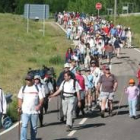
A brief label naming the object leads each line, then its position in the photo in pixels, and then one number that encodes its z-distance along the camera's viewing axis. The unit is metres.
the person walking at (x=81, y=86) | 19.40
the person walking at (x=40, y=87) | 15.12
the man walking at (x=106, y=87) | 19.52
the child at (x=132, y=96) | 19.50
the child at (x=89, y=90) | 20.94
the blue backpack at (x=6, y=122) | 17.61
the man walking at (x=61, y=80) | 18.50
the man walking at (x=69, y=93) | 16.86
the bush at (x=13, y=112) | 19.67
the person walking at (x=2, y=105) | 14.30
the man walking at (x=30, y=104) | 14.57
